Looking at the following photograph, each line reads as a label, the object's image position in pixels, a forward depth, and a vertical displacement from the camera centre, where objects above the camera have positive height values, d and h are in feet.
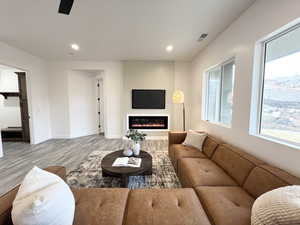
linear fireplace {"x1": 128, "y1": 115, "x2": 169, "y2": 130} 17.81 -2.48
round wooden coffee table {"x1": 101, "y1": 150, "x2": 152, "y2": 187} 6.98 -3.31
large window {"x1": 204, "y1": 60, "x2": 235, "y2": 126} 9.95 +0.69
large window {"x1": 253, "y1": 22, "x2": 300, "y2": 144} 5.49 +0.60
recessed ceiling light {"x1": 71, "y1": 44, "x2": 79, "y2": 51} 12.62 +4.77
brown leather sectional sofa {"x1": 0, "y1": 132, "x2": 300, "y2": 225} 3.84 -3.08
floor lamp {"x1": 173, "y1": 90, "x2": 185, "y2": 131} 14.53 +0.45
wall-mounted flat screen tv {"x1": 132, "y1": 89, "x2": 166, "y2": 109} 17.38 +0.29
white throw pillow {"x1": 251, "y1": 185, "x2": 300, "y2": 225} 2.75 -2.15
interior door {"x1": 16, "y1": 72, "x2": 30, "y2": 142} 15.35 -0.41
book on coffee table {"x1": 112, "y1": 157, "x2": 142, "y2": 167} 7.59 -3.22
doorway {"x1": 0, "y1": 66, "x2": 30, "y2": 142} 15.58 -0.63
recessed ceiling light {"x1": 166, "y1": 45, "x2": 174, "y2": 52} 12.77 +4.77
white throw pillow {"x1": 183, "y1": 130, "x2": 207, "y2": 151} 9.96 -2.59
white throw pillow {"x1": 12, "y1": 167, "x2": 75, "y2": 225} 2.78 -2.05
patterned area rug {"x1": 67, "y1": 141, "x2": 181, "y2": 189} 7.86 -4.40
